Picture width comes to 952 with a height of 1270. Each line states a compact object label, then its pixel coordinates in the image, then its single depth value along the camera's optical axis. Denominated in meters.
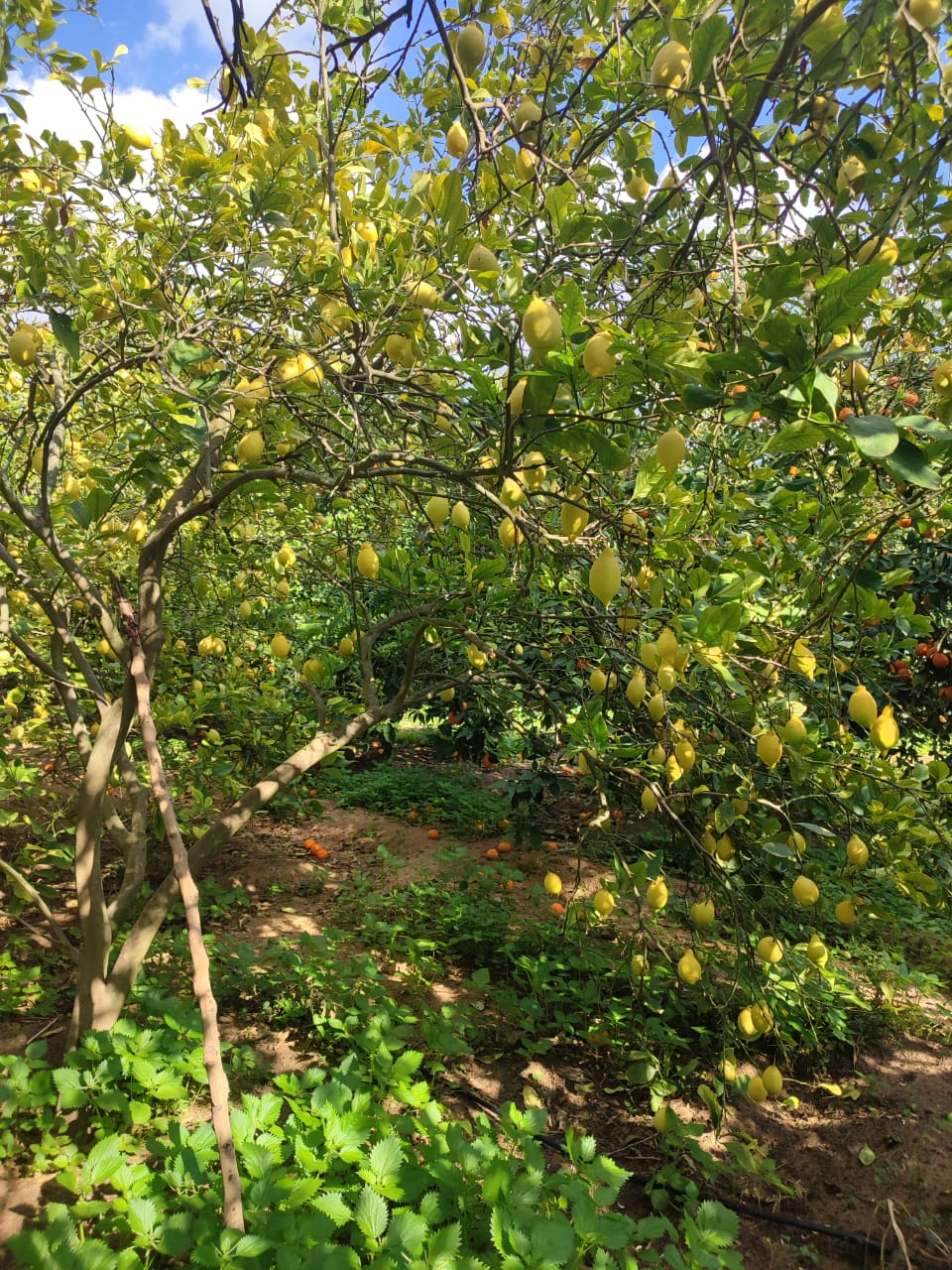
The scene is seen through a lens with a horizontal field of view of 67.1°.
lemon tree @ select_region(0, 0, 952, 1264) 1.17
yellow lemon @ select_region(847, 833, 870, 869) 1.45
